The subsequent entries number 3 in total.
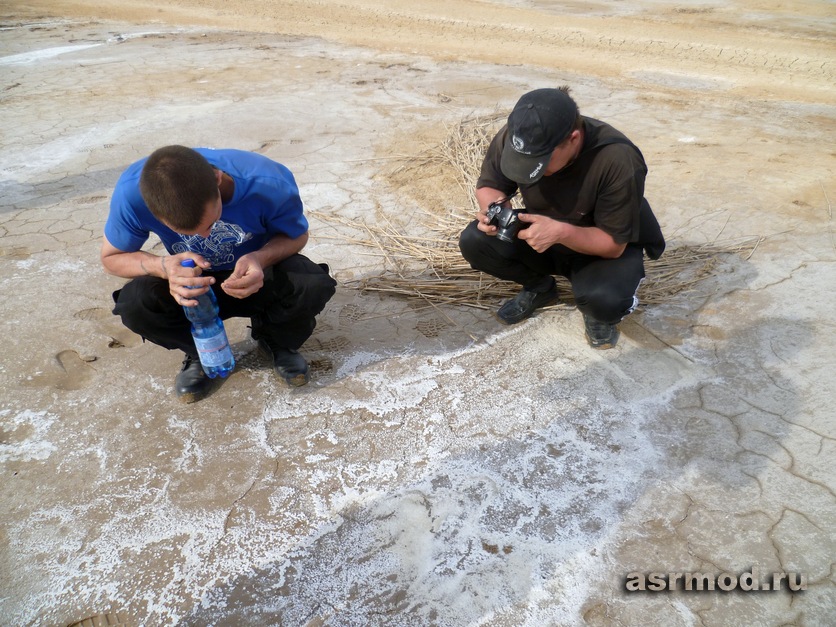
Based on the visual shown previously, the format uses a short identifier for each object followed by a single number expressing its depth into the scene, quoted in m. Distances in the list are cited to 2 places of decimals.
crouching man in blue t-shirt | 1.99
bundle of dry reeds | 3.27
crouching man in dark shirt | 2.33
